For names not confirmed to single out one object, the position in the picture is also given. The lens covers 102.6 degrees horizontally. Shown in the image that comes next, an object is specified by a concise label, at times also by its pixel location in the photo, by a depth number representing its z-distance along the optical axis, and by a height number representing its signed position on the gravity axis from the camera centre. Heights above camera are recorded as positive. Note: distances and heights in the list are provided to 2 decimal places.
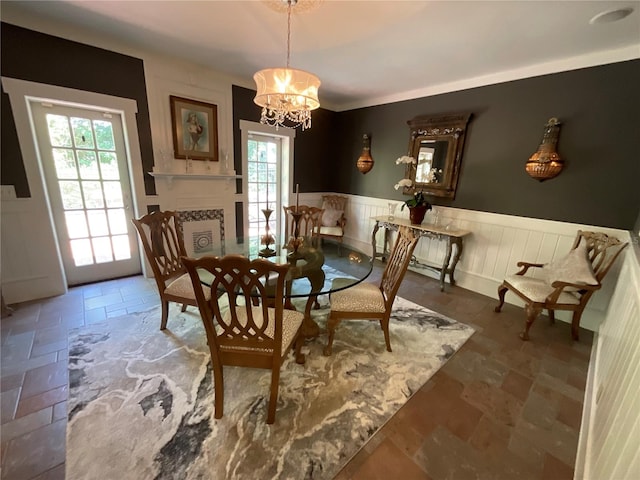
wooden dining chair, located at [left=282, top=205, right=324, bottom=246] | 3.05 -0.43
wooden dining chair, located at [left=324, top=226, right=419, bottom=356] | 1.88 -0.88
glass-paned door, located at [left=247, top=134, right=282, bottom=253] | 3.83 +0.00
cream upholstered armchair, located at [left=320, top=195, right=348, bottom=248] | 4.18 -0.61
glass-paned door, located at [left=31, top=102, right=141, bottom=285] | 2.53 -0.22
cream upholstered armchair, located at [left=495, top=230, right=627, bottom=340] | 2.10 -0.72
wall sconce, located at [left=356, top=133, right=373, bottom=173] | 4.11 +0.39
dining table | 1.80 -0.70
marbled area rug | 1.22 -1.32
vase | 3.32 -0.38
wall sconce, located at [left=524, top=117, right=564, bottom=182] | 2.45 +0.32
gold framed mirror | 3.15 +0.42
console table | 3.04 -0.60
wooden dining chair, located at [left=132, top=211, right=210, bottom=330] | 2.03 -0.78
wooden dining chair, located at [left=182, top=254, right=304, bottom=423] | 1.14 -0.80
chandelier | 1.76 +0.61
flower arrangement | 3.29 -0.18
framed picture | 3.00 +0.52
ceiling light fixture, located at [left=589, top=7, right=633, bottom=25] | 1.66 +1.16
